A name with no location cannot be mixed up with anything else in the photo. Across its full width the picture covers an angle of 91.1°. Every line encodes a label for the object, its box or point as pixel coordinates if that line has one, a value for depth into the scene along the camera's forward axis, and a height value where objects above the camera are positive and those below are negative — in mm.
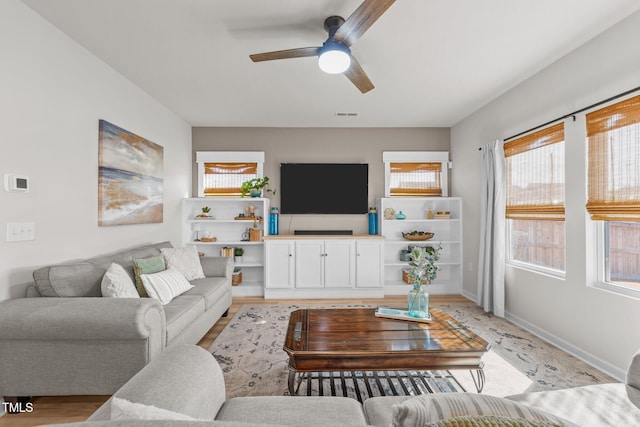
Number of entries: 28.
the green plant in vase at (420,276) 2375 -451
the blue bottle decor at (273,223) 4820 -103
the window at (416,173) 4992 +699
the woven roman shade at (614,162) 2217 +417
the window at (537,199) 2947 +181
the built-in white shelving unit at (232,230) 4668 -213
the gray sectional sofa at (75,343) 1784 -745
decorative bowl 4703 -291
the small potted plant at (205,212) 4703 +64
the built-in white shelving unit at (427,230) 4758 -293
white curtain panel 3590 -176
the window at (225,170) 4926 +731
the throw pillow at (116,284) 2158 -481
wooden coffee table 1808 -782
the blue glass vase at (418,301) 2420 -657
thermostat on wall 1966 +213
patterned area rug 2203 -1178
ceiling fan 2009 +1181
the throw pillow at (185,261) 3168 -464
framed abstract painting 2865 +395
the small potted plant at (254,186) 4598 +442
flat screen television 4902 +442
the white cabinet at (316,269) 4484 -753
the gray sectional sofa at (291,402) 865 -720
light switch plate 1986 -100
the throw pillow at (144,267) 2592 -442
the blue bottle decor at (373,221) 4871 -71
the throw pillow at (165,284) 2551 -582
